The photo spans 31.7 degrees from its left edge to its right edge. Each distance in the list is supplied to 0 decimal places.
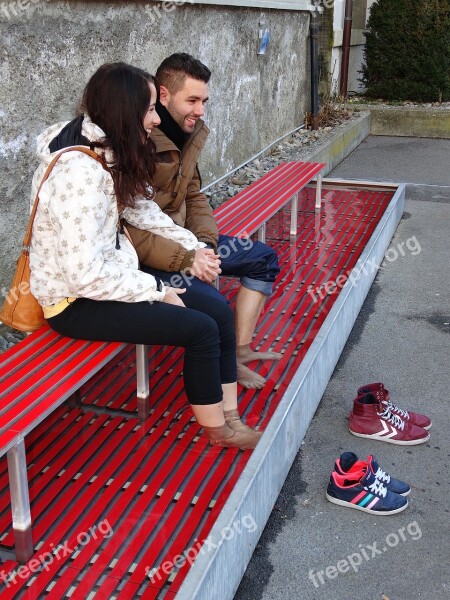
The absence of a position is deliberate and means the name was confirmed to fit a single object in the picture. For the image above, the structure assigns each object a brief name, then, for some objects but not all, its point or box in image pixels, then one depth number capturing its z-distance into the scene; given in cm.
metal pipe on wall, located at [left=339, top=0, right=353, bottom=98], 1159
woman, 262
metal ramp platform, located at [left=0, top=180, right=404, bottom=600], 242
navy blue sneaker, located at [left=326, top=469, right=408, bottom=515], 288
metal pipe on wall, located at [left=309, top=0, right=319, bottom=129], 935
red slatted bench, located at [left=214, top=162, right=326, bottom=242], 458
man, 334
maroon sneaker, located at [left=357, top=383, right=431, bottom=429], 342
